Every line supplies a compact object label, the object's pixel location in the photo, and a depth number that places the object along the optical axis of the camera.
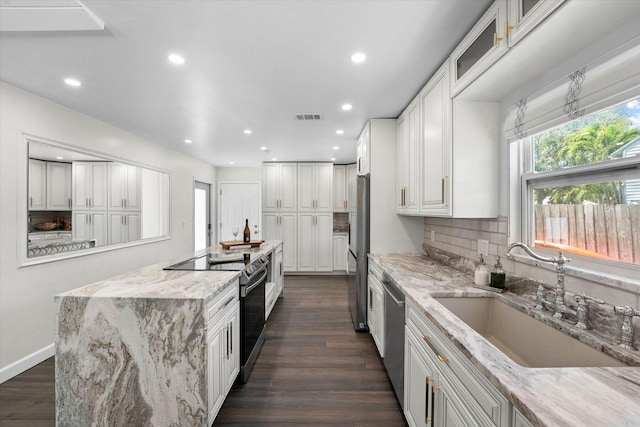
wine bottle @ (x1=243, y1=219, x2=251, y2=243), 3.74
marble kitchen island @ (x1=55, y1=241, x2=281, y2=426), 1.56
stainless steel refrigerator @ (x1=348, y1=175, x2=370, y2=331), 3.12
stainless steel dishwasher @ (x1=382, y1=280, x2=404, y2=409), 1.85
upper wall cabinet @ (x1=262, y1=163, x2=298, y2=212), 6.11
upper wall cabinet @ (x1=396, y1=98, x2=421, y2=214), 2.50
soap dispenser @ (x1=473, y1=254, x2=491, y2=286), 1.79
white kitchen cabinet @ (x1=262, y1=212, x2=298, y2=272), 6.09
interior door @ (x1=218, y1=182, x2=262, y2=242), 6.53
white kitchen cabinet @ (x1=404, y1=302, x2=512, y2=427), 0.90
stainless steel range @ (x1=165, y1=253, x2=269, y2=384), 2.22
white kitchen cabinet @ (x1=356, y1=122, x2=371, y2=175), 3.23
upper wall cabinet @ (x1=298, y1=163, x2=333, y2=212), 6.08
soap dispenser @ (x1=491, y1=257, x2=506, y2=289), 1.70
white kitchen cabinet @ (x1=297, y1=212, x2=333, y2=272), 6.05
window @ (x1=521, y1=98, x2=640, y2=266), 1.16
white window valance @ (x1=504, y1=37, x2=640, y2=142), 1.07
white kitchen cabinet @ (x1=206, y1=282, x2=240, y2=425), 1.64
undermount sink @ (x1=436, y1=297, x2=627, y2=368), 1.10
